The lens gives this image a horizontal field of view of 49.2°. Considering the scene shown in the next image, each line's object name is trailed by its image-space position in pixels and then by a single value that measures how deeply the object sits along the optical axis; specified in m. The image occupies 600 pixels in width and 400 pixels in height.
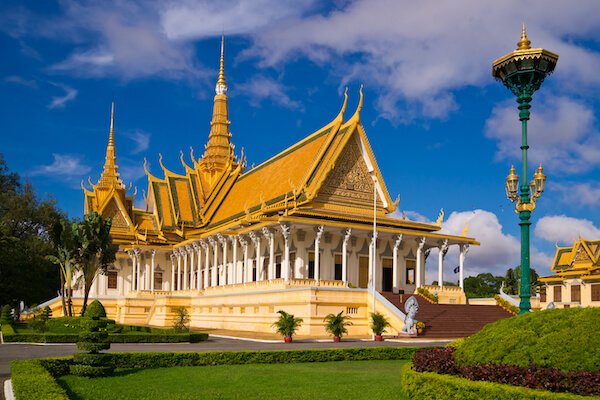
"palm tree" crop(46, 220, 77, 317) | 37.03
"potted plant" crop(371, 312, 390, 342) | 25.66
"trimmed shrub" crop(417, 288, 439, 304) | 32.51
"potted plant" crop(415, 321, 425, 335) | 26.36
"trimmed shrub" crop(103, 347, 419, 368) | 15.13
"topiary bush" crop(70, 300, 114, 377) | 13.36
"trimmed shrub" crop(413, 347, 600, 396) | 7.66
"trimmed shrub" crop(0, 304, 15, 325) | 35.13
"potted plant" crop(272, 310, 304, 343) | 24.57
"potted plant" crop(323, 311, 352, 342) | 24.98
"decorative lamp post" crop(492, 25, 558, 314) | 18.58
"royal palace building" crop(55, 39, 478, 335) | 31.23
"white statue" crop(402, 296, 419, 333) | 25.83
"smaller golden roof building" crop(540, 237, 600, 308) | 47.94
